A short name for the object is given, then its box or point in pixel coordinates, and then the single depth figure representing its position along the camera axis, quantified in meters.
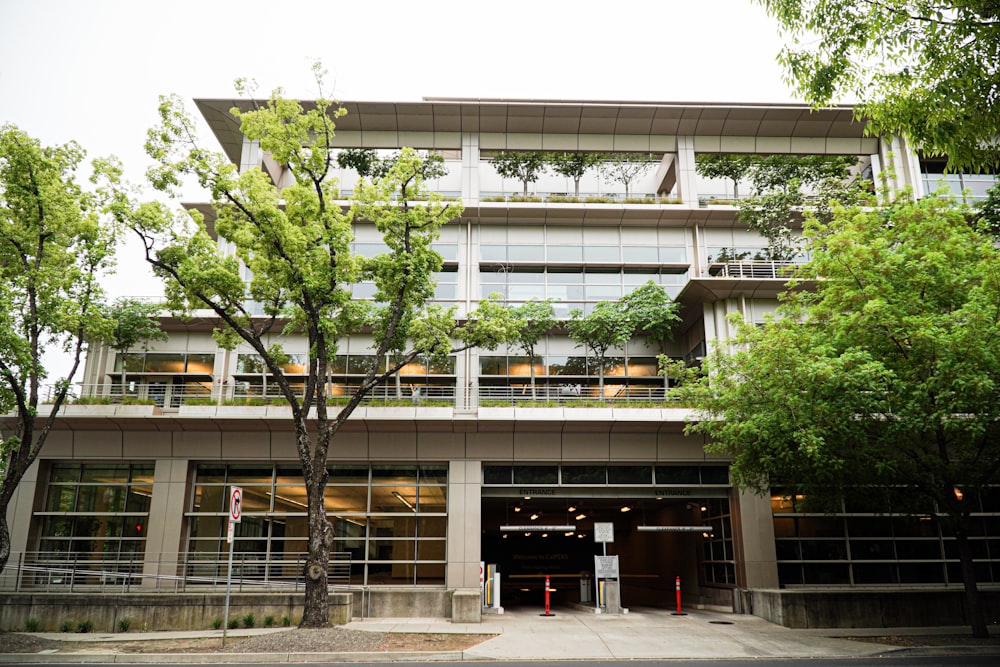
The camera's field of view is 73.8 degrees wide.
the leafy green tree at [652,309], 24.06
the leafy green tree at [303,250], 15.88
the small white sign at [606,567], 20.17
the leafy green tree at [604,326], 23.84
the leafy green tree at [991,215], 16.58
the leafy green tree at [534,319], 24.02
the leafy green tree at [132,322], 23.16
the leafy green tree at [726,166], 28.00
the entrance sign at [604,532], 20.62
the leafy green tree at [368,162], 27.70
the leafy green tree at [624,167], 28.78
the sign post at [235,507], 13.71
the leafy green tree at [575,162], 28.58
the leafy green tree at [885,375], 13.71
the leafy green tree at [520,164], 28.42
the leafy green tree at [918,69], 9.31
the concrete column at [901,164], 26.25
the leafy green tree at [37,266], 16.06
